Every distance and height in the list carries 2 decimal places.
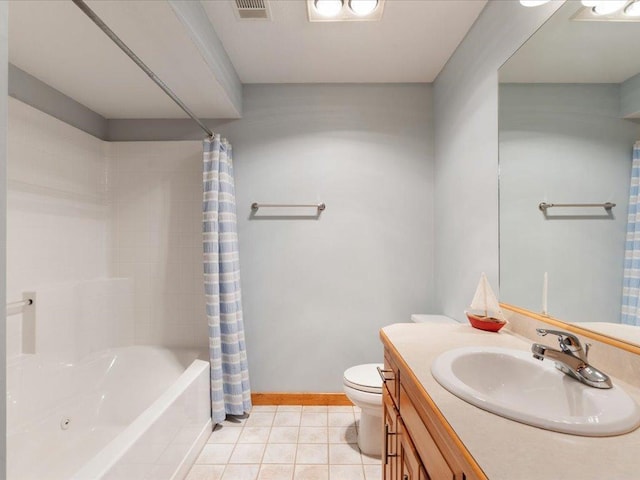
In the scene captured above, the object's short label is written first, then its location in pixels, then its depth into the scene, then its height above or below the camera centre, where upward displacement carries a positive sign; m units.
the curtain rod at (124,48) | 1.03 +0.74
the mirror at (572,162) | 0.94 +0.27
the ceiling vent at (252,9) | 1.62 +1.20
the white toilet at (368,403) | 1.75 -0.91
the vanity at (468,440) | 0.55 -0.40
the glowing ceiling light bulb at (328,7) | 1.63 +1.20
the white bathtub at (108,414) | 1.34 -0.95
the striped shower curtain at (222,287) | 2.09 -0.33
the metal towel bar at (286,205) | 2.40 +0.24
